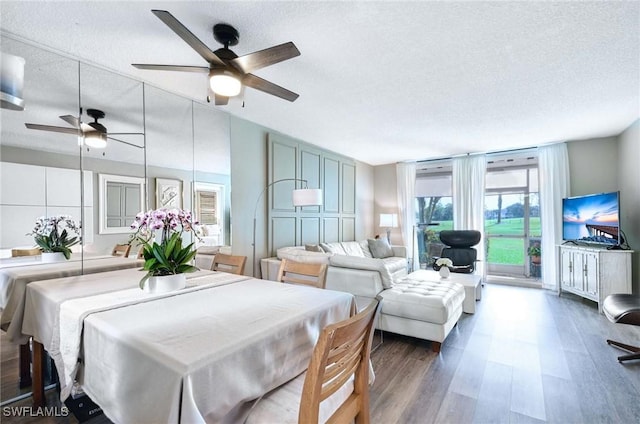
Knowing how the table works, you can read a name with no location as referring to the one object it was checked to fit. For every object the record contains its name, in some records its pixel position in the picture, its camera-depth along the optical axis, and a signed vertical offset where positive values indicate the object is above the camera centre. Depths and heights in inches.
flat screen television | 140.3 -3.5
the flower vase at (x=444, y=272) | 145.7 -31.4
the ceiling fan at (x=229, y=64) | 62.2 +37.2
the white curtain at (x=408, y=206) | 237.2 +6.7
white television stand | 135.9 -31.0
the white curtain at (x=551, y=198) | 179.9 +9.9
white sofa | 98.0 -32.1
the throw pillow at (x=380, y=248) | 211.2 -27.3
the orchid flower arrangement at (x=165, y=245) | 60.9 -6.9
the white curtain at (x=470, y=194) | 206.5 +14.5
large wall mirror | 73.1 +19.6
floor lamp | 139.6 +7.8
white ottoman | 97.0 -36.4
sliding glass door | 199.2 -6.0
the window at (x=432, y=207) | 230.5 +5.7
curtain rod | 189.6 +45.8
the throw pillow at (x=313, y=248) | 156.2 -19.8
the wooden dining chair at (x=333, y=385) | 33.7 -25.3
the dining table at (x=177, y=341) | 32.8 -18.5
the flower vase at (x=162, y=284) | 60.1 -15.3
